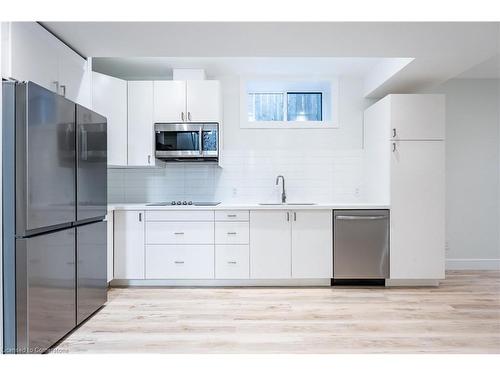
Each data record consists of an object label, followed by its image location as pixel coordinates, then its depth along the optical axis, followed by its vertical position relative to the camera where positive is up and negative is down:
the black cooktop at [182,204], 3.98 -0.24
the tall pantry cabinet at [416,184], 3.71 +0.00
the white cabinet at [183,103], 3.95 +0.88
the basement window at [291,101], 4.45 +1.03
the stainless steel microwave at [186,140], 3.91 +0.46
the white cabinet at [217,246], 3.76 -0.67
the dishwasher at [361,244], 3.74 -0.63
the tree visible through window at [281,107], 4.51 +0.97
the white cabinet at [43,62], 2.12 +0.84
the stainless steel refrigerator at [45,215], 1.94 -0.20
